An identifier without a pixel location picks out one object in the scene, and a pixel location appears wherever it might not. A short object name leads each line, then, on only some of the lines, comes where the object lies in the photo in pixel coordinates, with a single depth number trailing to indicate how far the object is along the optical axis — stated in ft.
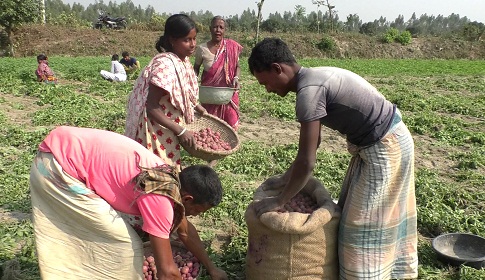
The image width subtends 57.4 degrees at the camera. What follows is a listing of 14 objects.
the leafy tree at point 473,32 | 121.08
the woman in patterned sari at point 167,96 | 10.57
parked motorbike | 115.55
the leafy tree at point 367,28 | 168.04
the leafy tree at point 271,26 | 140.36
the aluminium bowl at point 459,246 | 11.36
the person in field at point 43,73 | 36.78
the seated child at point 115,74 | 39.45
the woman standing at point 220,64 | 17.76
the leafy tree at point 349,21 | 162.71
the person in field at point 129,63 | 44.24
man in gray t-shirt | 8.06
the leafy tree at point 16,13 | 75.82
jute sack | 8.80
